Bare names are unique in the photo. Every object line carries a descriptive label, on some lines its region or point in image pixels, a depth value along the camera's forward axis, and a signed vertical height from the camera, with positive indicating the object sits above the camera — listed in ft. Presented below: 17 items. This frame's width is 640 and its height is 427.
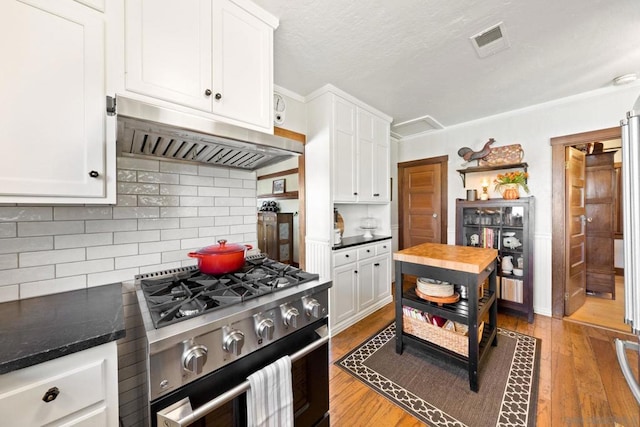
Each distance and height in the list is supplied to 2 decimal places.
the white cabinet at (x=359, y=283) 8.04 -2.65
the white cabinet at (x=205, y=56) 3.47 +2.61
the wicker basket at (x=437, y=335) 5.81 -3.19
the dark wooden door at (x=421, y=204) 12.17 +0.40
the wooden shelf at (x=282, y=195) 14.39 +1.13
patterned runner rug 4.87 -4.11
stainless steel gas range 2.43 -1.49
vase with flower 9.17 +1.12
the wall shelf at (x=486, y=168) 9.60 +1.84
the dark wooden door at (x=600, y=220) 10.66 -0.43
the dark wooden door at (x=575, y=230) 8.91 -0.76
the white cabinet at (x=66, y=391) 2.03 -1.65
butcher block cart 5.42 -2.37
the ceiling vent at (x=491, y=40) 5.50 +4.16
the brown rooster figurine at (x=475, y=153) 10.29 +2.61
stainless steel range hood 2.85 +1.11
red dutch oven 4.15 -0.81
